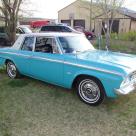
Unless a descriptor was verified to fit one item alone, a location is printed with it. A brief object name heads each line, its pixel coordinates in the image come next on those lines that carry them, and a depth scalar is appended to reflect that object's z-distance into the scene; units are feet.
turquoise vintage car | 9.69
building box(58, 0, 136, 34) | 70.00
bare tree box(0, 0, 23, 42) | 27.71
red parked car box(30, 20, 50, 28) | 90.69
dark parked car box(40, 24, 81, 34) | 42.09
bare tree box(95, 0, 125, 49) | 38.64
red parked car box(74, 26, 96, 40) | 56.32
